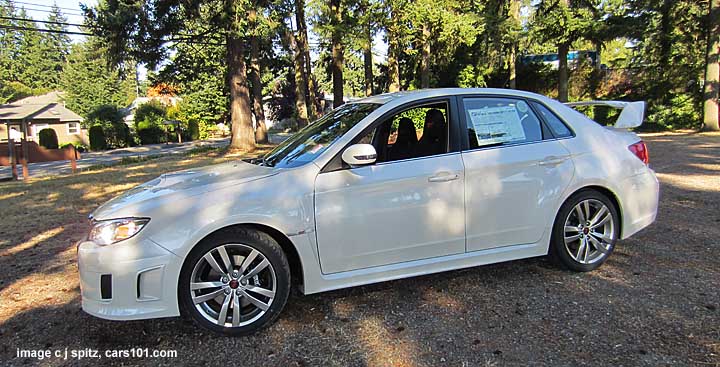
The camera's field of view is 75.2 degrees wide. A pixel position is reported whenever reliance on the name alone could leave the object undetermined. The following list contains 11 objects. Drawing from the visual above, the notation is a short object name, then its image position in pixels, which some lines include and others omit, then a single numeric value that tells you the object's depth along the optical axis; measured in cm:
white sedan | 295
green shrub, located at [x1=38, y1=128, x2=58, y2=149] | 3422
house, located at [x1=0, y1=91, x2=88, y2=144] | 3641
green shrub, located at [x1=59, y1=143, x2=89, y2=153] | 3518
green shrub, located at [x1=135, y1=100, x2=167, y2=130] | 4088
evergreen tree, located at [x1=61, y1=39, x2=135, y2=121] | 6038
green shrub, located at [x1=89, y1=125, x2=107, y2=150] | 3534
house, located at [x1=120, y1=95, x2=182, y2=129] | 5197
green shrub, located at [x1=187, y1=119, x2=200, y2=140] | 4394
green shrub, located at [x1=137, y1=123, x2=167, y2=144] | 3974
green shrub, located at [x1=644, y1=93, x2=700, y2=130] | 2155
